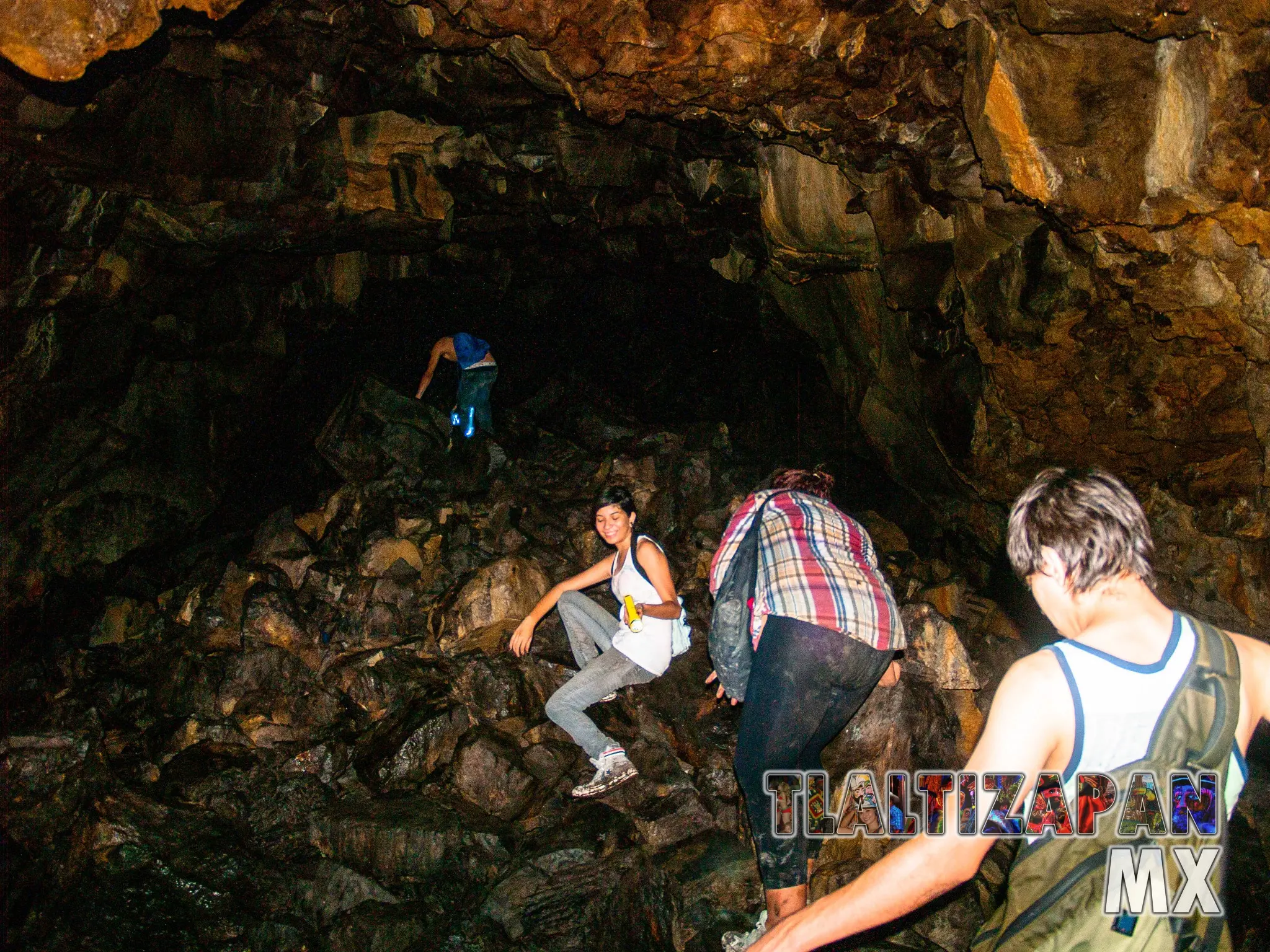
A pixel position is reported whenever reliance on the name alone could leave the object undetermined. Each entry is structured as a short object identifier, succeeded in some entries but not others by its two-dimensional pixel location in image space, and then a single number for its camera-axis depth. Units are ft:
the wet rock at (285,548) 23.73
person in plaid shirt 8.78
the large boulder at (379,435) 27.35
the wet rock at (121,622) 25.27
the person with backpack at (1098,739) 4.38
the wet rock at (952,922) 10.64
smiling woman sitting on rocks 13.07
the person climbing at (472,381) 28.12
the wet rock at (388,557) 22.52
